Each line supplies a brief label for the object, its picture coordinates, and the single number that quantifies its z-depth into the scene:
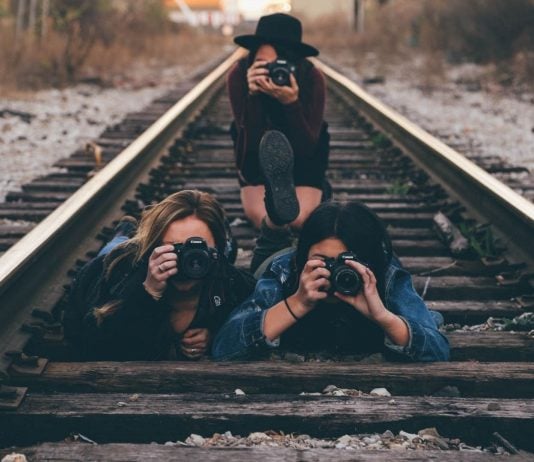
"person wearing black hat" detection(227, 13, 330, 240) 4.18
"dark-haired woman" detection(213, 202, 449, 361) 2.56
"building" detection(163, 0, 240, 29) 30.48
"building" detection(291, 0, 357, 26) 33.99
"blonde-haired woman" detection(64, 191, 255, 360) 2.56
